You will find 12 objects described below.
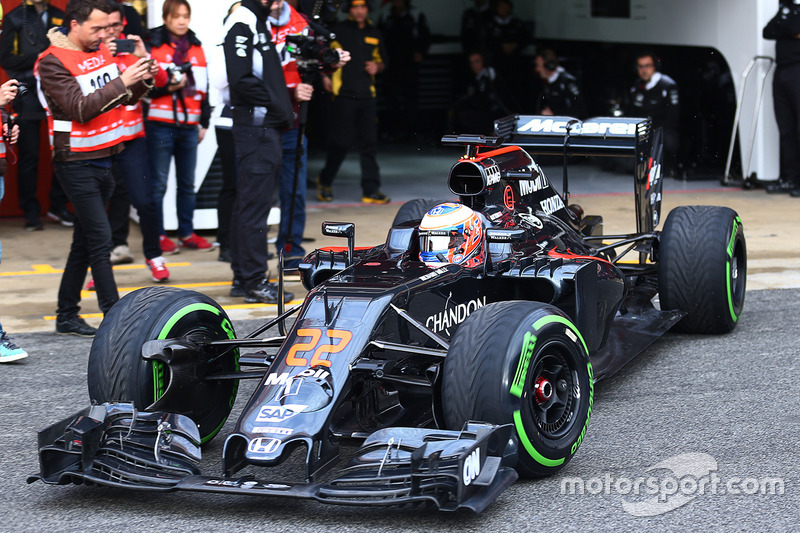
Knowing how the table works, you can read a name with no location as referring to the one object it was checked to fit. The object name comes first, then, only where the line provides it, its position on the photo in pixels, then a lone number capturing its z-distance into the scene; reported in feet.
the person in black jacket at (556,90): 96.22
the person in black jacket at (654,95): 84.58
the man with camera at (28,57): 67.51
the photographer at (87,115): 45.65
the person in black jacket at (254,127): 51.42
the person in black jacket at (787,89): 79.51
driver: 37.09
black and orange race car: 28.43
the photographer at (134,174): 50.55
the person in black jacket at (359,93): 79.51
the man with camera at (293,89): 53.98
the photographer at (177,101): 61.21
